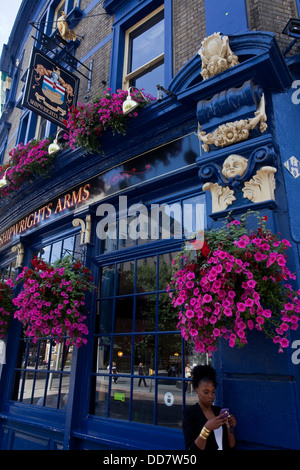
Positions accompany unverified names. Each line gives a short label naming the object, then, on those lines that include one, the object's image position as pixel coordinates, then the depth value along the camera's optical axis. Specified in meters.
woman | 2.48
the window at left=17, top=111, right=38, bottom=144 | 9.77
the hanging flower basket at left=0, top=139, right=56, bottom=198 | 6.64
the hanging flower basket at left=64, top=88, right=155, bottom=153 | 5.18
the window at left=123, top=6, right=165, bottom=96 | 6.29
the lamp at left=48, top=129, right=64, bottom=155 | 6.37
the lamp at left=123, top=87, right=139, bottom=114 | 4.91
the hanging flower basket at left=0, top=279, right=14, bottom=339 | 6.20
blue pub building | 3.45
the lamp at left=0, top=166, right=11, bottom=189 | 7.51
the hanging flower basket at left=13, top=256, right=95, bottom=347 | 4.43
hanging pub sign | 6.01
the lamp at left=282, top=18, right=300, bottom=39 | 4.07
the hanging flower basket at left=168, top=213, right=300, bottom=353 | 2.67
